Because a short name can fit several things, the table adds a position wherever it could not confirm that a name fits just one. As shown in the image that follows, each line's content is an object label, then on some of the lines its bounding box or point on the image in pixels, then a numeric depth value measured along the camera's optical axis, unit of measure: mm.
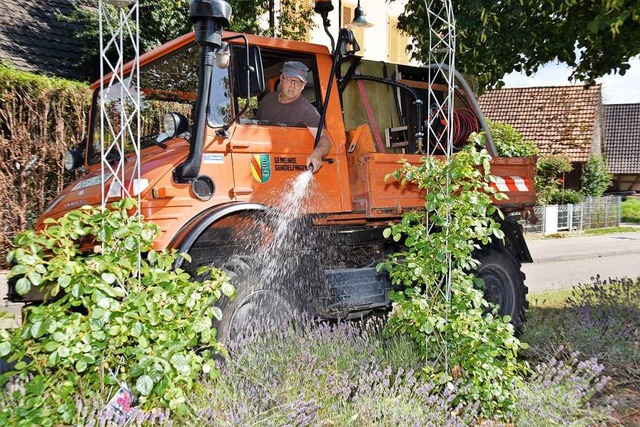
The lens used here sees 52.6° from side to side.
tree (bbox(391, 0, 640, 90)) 5812
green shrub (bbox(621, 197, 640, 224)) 30984
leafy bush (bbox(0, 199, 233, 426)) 2592
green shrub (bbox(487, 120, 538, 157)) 19781
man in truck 5066
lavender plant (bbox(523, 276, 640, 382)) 4828
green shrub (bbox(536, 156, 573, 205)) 22766
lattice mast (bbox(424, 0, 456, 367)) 3786
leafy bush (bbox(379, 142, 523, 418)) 3639
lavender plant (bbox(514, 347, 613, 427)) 3592
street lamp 7486
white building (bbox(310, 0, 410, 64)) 21422
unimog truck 4312
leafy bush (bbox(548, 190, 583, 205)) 23516
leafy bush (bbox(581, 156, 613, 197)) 28172
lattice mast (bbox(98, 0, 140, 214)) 3211
